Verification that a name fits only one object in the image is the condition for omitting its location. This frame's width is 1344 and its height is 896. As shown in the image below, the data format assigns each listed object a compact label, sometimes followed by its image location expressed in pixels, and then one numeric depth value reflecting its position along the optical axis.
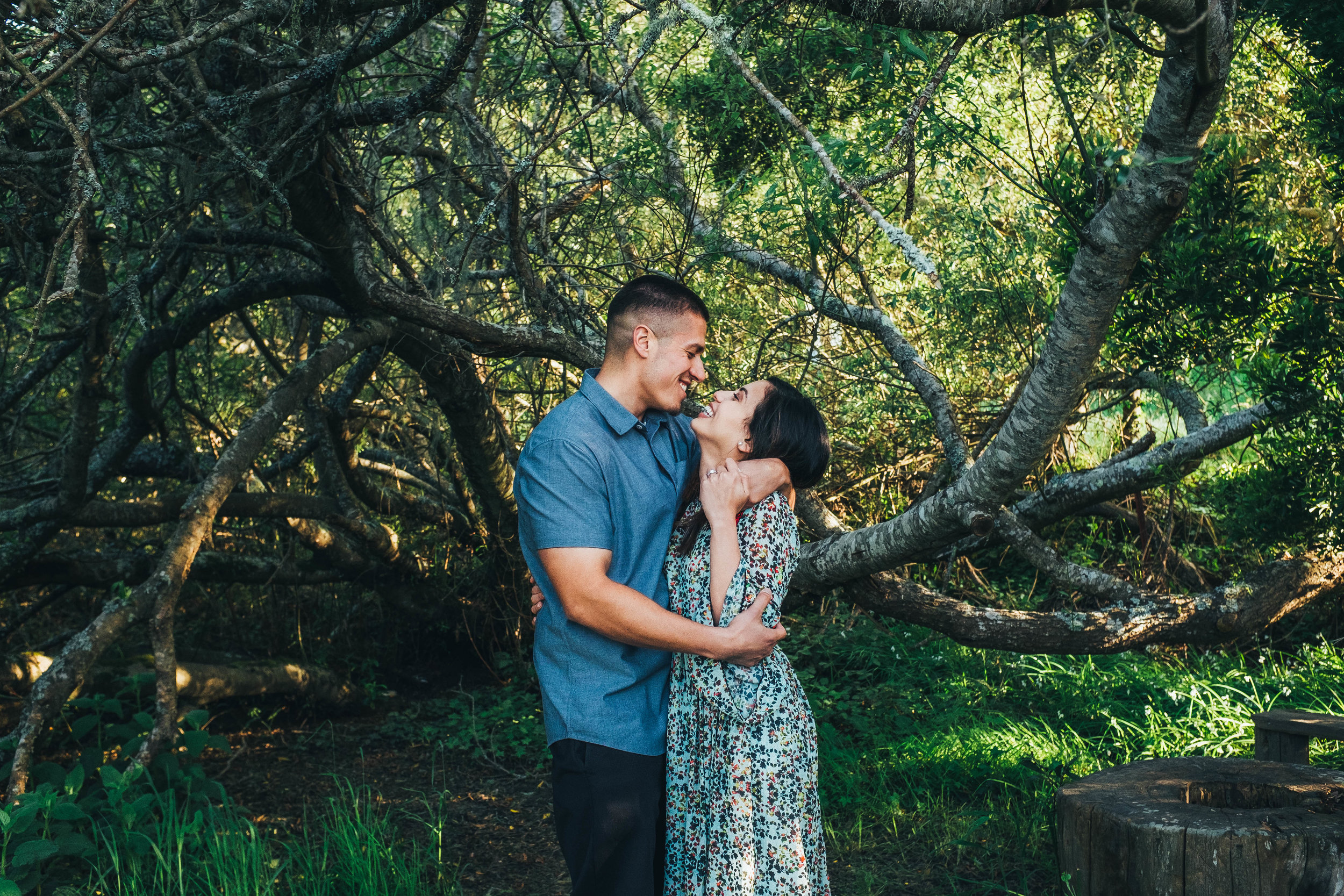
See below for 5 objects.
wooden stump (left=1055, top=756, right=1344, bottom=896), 2.51
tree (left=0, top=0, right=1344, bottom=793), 2.61
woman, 2.15
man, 2.11
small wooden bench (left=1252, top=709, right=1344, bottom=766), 3.29
